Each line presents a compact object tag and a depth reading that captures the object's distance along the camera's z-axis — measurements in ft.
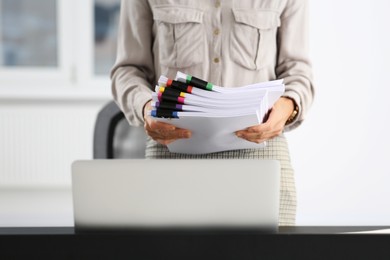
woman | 7.66
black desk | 5.38
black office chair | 9.53
